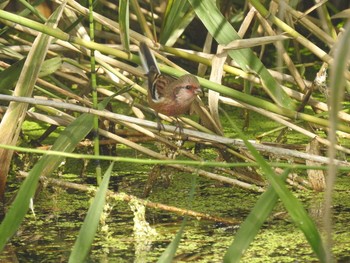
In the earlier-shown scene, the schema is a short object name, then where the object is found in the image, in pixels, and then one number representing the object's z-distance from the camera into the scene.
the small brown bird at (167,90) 6.26
